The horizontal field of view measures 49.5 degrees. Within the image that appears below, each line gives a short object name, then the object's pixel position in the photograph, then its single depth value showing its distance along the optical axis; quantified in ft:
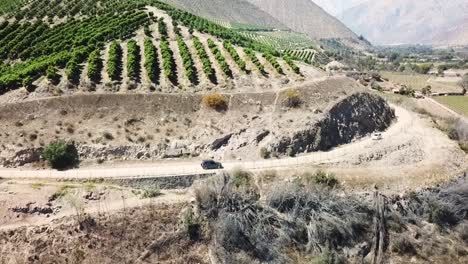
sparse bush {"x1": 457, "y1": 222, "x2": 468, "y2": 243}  182.70
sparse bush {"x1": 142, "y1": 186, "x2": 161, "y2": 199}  177.06
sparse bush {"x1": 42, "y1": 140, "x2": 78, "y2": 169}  187.62
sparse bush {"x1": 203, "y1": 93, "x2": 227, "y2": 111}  222.48
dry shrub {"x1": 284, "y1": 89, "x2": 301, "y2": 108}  229.25
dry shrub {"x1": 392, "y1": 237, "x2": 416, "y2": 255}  173.06
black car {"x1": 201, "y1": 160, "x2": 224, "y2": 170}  191.62
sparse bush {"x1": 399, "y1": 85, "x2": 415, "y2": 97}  399.03
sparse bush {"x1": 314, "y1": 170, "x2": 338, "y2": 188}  184.75
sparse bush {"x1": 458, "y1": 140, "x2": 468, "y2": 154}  236.84
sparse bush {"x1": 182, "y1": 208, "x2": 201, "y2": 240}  168.25
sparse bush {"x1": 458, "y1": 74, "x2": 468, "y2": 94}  490.98
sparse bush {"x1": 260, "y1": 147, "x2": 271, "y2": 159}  204.23
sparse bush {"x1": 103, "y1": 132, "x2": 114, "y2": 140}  201.77
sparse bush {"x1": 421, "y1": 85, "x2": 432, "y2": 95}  458.91
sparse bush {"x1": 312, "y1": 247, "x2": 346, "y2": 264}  160.35
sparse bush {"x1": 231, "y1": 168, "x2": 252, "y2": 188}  179.52
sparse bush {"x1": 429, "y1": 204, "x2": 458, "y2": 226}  185.06
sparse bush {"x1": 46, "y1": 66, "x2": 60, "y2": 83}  222.48
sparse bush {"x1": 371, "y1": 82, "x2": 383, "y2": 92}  374.34
